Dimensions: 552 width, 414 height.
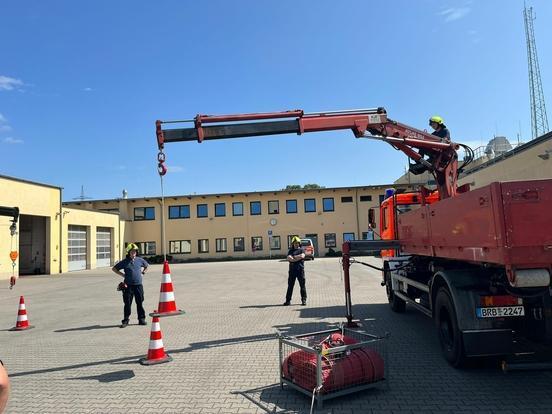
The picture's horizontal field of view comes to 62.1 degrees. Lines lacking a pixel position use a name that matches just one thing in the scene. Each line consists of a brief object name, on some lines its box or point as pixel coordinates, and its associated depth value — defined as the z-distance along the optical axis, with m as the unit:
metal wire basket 4.94
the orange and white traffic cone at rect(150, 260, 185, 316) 9.57
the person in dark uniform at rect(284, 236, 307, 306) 12.26
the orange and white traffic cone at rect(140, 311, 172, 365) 6.91
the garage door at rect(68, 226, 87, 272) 34.22
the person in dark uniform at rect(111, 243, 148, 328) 10.20
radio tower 43.58
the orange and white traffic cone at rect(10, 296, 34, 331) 10.34
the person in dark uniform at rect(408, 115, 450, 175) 9.40
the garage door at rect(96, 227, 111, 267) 38.84
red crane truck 4.48
